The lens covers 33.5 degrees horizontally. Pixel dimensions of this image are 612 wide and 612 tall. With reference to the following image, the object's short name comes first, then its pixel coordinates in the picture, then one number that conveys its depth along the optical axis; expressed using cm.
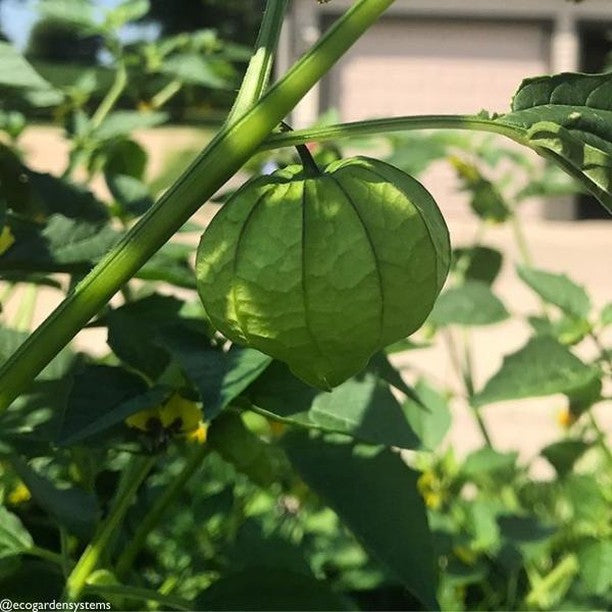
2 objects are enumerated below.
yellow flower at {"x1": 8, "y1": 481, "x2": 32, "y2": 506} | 81
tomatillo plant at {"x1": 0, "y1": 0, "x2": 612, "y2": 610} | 39
